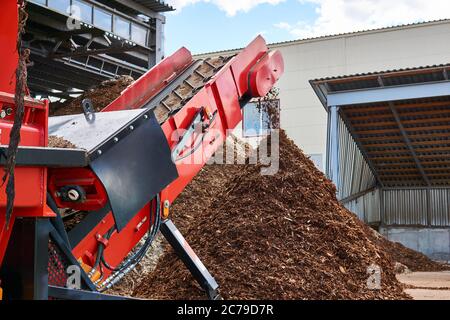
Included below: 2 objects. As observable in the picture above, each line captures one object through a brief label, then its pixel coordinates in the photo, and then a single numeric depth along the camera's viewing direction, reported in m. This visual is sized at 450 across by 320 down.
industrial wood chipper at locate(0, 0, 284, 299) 2.89
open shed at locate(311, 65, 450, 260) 12.57
